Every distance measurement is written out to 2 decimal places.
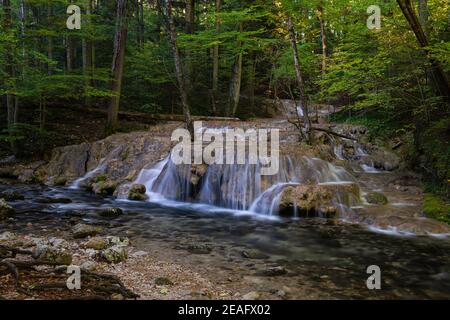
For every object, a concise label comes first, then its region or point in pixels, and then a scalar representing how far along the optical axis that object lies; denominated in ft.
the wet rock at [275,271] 17.97
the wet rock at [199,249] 21.44
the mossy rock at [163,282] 16.12
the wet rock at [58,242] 20.24
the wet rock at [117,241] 21.30
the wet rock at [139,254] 19.98
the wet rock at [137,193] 37.40
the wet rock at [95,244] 20.49
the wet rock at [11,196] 34.45
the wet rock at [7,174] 45.78
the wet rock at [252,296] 14.97
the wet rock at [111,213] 29.66
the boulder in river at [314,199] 30.42
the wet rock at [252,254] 20.70
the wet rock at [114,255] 18.38
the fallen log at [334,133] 47.11
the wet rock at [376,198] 32.12
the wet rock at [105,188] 40.09
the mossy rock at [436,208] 27.27
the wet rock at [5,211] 27.43
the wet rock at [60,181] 44.01
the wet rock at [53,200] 34.00
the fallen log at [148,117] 57.98
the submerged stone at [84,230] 23.02
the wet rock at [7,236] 21.01
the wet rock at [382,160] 45.16
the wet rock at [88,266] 16.52
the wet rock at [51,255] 16.62
